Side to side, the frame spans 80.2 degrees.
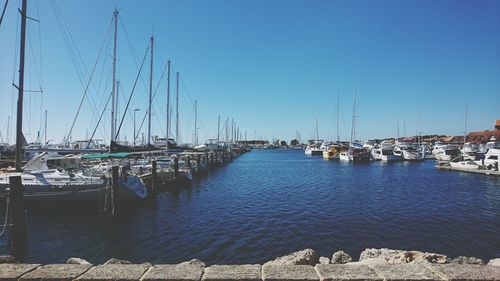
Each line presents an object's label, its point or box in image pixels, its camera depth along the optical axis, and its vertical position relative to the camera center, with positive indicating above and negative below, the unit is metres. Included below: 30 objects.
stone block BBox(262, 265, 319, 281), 4.62 -2.12
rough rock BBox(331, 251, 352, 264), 9.78 -3.85
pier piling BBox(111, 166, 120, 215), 18.53 -2.89
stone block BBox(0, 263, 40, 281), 4.79 -2.19
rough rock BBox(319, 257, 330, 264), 9.69 -3.88
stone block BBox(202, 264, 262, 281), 4.71 -2.16
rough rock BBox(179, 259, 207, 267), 7.99 -3.35
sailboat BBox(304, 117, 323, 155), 110.75 -3.11
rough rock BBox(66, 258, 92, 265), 8.53 -3.49
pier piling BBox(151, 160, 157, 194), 25.84 -3.32
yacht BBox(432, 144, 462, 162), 59.44 -2.08
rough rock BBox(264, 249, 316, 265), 8.92 -3.58
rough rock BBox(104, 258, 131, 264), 8.12 -3.30
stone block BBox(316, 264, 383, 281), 4.59 -2.09
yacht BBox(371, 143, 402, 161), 66.50 -2.59
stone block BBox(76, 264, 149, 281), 4.77 -2.19
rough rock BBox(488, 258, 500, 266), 8.34 -3.42
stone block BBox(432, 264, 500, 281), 4.52 -2.04
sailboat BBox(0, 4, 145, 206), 18.97 -2.96
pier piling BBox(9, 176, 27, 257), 12.12 -3.20
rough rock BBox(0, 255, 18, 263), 6.17 -2.49
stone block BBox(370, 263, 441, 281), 4.57 -2.07
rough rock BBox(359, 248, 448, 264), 8.40 -3.44
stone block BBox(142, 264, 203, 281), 4.73 -2.18
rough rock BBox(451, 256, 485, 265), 8.15 -3.31
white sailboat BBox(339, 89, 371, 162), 66.62 -2.81
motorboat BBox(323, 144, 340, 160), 81.84 -2.93
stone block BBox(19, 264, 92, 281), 4.77 -2.20
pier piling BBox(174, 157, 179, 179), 31.24 -2.91
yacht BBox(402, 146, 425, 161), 68.44 -2.85
